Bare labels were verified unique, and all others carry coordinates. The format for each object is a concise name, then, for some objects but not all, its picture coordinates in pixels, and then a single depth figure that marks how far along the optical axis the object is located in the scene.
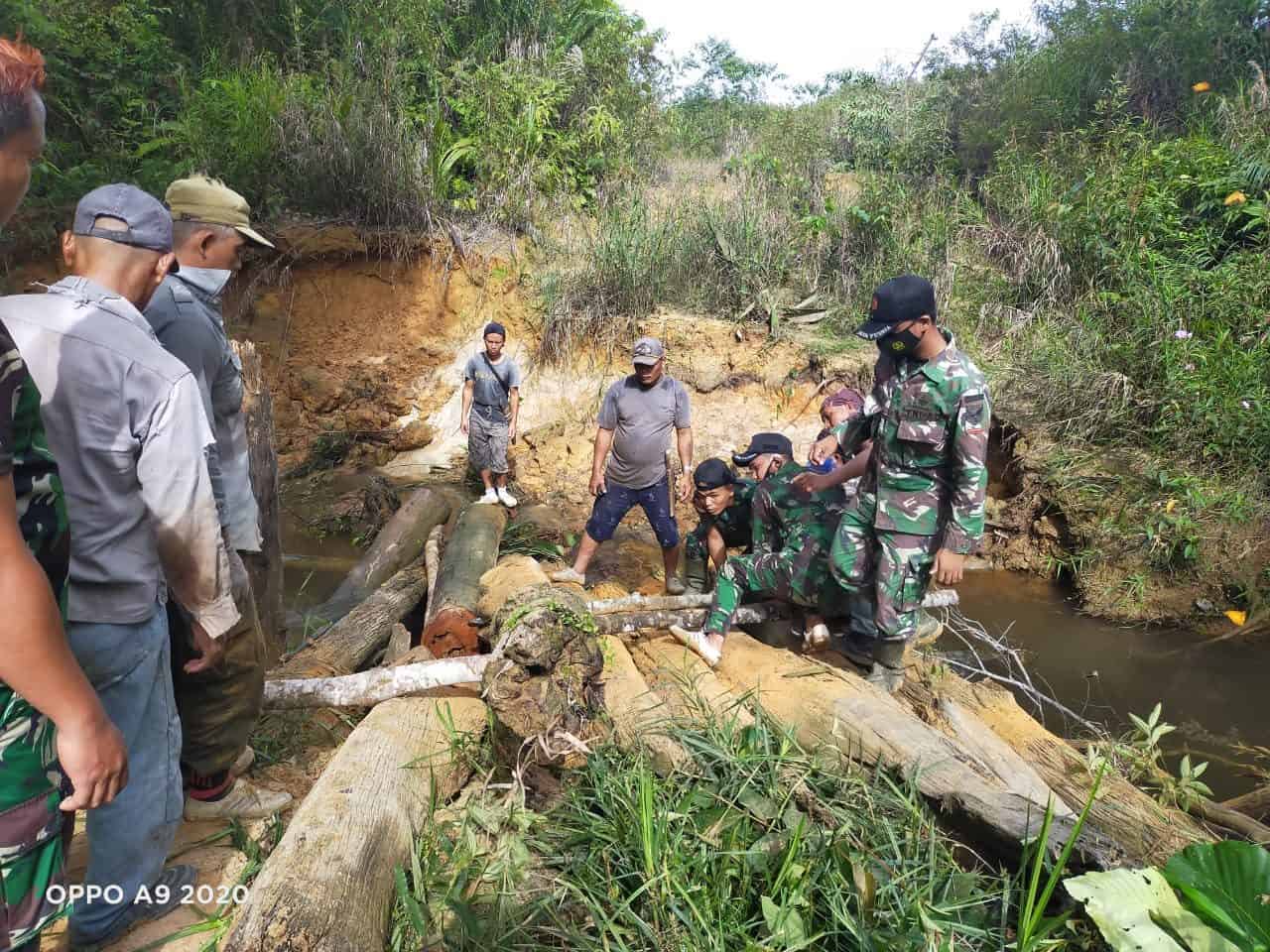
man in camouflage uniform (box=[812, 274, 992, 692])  3.11
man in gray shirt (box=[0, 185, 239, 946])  1.68
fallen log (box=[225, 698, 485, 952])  1.57
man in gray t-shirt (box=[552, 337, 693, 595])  4.99
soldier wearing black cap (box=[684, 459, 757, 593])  4.23
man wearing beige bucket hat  2.42
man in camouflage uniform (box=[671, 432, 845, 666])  3.64
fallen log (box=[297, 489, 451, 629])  4.97
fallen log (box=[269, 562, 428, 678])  3.65
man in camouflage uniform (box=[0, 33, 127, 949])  1.11
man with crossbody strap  6.75
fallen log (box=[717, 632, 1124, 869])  2.08
